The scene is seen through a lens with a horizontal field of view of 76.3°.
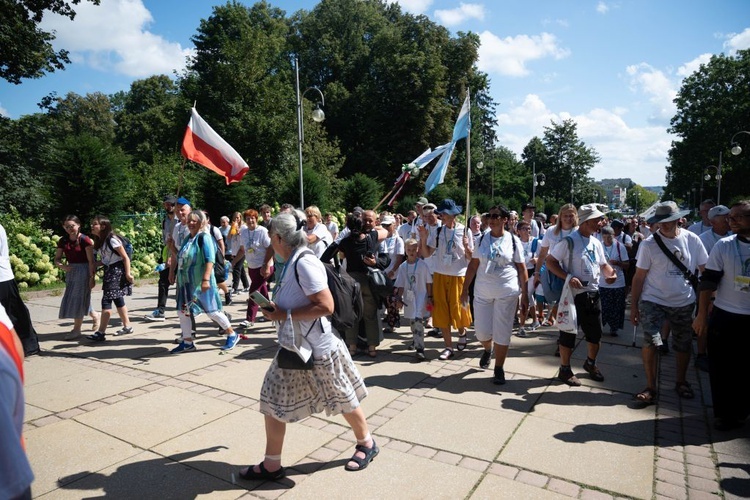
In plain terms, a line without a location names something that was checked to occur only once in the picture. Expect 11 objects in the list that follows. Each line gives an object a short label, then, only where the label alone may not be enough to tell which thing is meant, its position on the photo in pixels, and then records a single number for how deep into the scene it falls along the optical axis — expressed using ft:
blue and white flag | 25.34
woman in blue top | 20.59
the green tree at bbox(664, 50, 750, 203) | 140.77
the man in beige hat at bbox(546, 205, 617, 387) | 16.85
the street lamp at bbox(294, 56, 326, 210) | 46.83
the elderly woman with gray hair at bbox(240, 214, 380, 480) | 10.35
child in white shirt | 20.47
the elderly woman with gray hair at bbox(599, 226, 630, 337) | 24.47
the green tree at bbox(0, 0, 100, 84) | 63.36
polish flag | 27.94
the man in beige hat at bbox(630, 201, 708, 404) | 15.31
